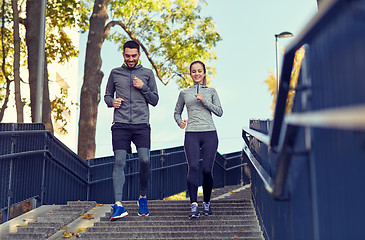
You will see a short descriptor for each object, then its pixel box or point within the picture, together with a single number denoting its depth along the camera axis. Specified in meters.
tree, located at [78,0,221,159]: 17.28
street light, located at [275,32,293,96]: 22.12
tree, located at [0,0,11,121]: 14.41
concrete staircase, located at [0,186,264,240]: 5.54
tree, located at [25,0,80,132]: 12.24
